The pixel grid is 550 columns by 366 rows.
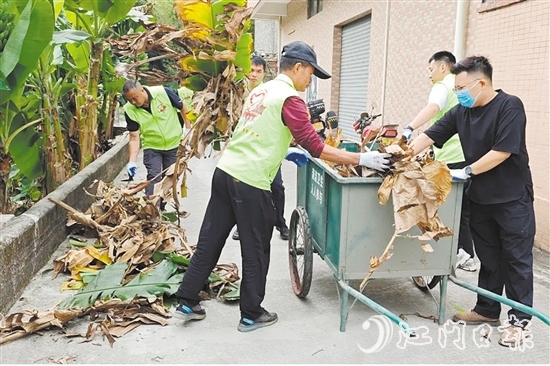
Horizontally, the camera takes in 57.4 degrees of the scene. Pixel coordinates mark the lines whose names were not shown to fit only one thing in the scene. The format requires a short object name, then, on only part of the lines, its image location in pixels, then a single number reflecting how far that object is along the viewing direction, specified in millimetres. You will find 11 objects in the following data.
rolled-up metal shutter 10016
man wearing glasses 3020
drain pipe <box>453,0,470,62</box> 6098
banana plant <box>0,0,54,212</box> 3678
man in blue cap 2973
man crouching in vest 5375
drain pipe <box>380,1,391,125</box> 8438
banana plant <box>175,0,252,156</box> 4379
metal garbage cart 3043
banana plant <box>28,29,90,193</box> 5184
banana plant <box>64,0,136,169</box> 5176
